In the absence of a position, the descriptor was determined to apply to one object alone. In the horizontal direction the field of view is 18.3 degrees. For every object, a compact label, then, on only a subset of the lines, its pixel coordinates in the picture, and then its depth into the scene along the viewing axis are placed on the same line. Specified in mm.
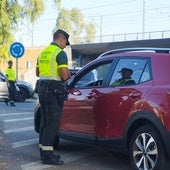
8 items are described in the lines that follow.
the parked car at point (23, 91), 23411
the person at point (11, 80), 20497
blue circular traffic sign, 22984
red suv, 6895
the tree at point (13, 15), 17219
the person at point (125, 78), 7695
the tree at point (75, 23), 98500
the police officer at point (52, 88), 7977
